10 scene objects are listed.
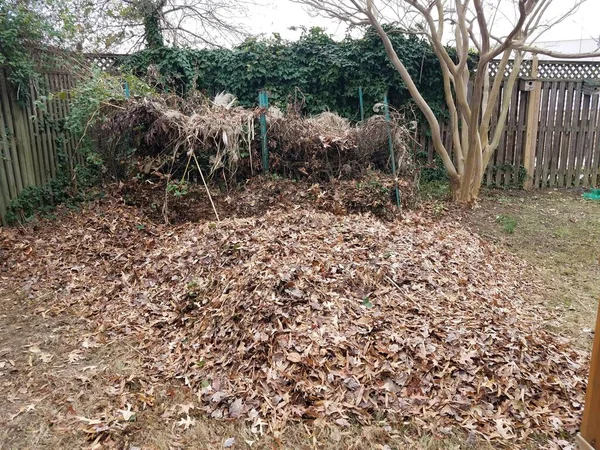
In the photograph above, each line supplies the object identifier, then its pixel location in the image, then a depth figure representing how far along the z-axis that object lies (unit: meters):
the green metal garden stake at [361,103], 7.23
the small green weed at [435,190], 6.89
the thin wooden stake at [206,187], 5.47
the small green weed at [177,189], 5.51
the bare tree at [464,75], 5.63
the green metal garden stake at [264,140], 5.93
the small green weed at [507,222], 5.46
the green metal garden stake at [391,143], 5.85
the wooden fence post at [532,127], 7.43
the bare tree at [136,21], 9.38
